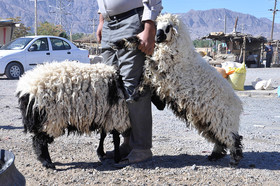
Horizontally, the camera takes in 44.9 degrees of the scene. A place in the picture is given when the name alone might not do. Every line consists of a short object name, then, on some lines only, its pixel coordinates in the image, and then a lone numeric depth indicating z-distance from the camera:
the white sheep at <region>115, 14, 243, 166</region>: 3.24
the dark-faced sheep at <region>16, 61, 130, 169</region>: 3.14
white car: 13.20
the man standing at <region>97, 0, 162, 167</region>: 3.26
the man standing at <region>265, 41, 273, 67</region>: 25.86
